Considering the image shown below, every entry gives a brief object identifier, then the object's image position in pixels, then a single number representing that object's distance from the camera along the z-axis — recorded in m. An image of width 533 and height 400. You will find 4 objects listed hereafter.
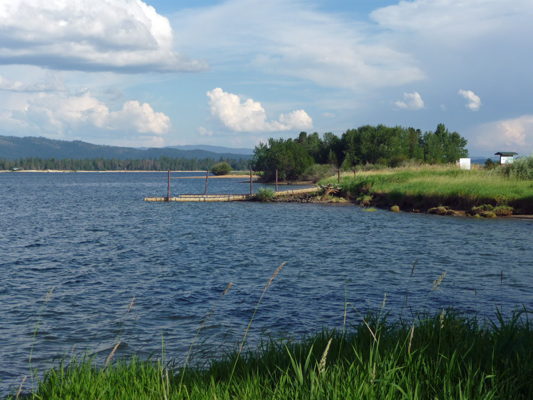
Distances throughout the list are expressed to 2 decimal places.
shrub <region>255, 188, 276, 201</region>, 52.41
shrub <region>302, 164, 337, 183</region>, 105.68
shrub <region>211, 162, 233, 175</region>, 181.16
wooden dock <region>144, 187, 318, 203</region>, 53.34
